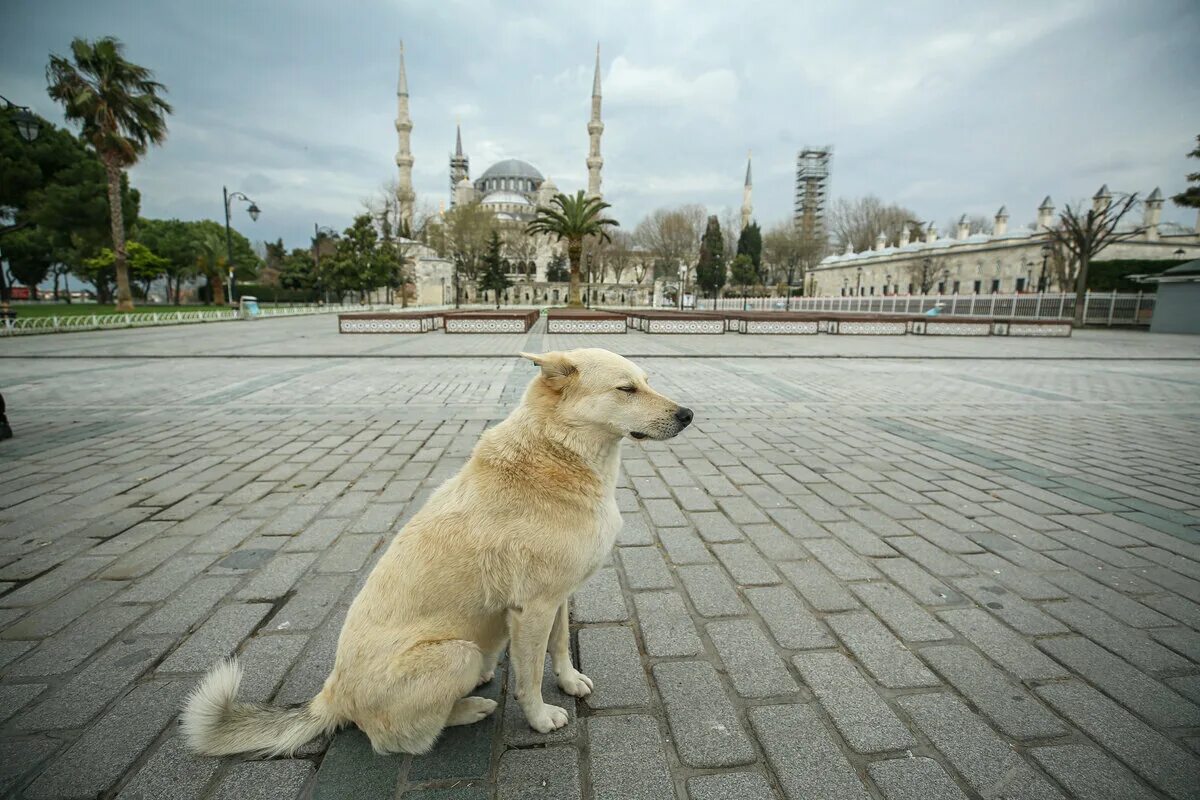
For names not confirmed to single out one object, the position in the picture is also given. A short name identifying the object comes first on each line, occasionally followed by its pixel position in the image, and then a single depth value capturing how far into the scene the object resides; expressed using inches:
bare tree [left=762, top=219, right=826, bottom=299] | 3097.9
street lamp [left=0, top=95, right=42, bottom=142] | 517.9
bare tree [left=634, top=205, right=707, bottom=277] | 2544.3
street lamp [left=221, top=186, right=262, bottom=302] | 1201.5
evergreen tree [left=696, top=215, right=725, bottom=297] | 2588.6
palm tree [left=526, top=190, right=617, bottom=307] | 1298.0
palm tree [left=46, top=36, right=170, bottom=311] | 962.1
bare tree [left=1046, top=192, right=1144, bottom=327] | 1037.2
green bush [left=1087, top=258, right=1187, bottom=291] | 1286.9
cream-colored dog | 64.6
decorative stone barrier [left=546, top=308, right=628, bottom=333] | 922.1
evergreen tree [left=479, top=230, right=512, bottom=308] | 2138.9
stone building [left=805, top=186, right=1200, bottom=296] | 1915.6
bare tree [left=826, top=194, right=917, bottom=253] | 3097.9
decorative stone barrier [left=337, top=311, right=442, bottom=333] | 828.6
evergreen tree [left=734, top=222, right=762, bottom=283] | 2881.4
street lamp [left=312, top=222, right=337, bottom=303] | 1797.0
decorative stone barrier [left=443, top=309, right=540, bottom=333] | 850.1
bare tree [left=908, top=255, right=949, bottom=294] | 2439.7
